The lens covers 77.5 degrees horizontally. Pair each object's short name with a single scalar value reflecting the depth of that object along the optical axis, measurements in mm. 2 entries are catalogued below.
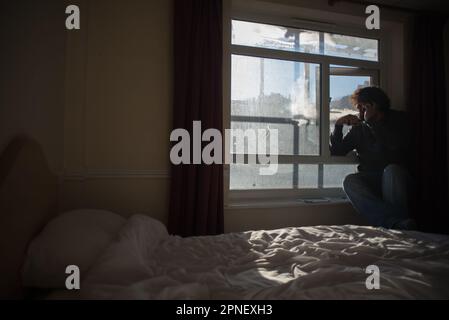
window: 2631
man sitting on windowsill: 2359
